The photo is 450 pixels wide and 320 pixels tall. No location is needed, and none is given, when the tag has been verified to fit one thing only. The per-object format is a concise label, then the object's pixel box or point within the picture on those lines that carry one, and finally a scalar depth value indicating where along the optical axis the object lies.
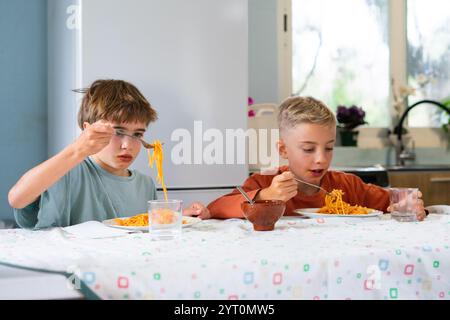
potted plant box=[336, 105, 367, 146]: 3.62
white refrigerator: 2.47
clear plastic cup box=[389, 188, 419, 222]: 1.53
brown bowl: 1.31
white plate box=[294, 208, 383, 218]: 1.52
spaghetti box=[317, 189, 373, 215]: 1.62
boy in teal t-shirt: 1.42
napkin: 1.22
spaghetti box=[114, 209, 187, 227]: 1.36
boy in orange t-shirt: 1.88
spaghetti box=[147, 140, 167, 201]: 1.64
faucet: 3.68
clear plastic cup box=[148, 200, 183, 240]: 1.20
